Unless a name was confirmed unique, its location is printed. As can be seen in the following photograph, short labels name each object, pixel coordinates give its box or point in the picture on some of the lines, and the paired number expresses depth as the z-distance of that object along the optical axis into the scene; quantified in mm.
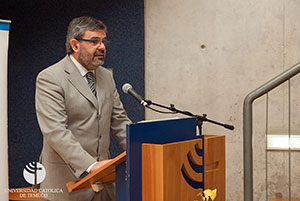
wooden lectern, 1727
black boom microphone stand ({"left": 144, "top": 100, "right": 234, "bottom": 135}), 2176
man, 2252
